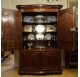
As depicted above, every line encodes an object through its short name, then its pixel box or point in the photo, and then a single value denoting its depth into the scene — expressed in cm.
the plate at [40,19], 351
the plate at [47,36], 354
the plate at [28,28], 352
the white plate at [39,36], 352
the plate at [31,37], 354
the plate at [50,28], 352
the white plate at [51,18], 353
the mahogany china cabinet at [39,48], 320
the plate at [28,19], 353
